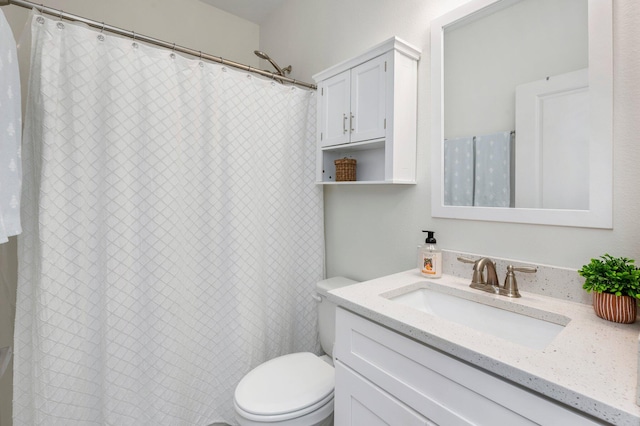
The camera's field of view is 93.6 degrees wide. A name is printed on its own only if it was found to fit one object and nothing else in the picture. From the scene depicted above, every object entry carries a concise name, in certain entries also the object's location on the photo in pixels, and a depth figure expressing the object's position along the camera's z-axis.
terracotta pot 0.78
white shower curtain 1.17
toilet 1.11
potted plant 0.78
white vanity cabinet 0.60
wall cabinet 1.30
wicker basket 1.61
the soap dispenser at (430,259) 1.21
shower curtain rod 1.16
